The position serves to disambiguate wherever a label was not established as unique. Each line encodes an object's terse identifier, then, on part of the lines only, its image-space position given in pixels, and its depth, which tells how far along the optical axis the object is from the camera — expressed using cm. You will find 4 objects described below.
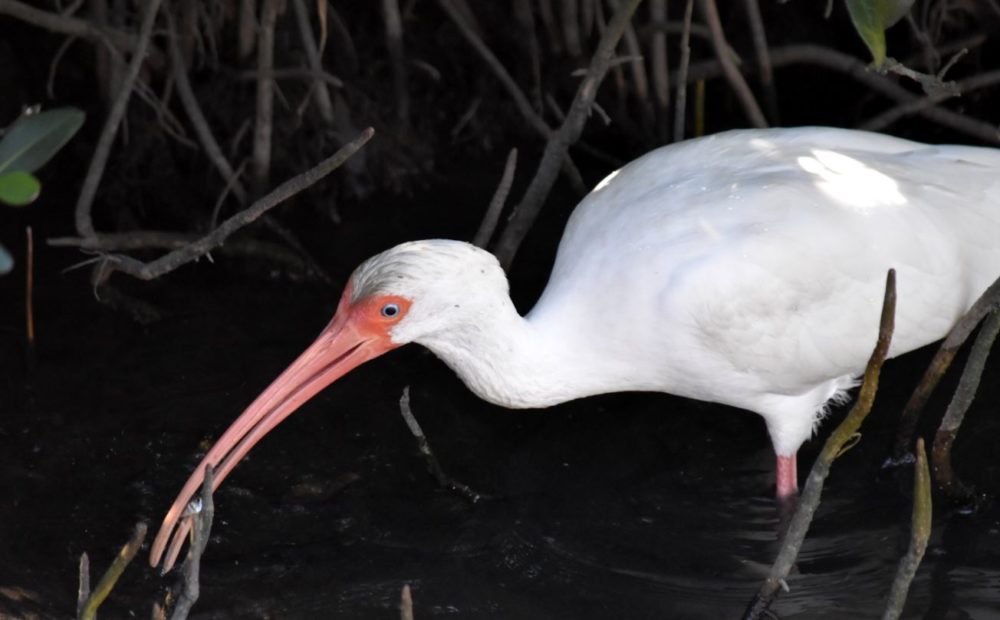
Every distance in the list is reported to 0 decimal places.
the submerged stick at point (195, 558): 714
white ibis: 981
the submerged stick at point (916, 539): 686
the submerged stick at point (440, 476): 1056
